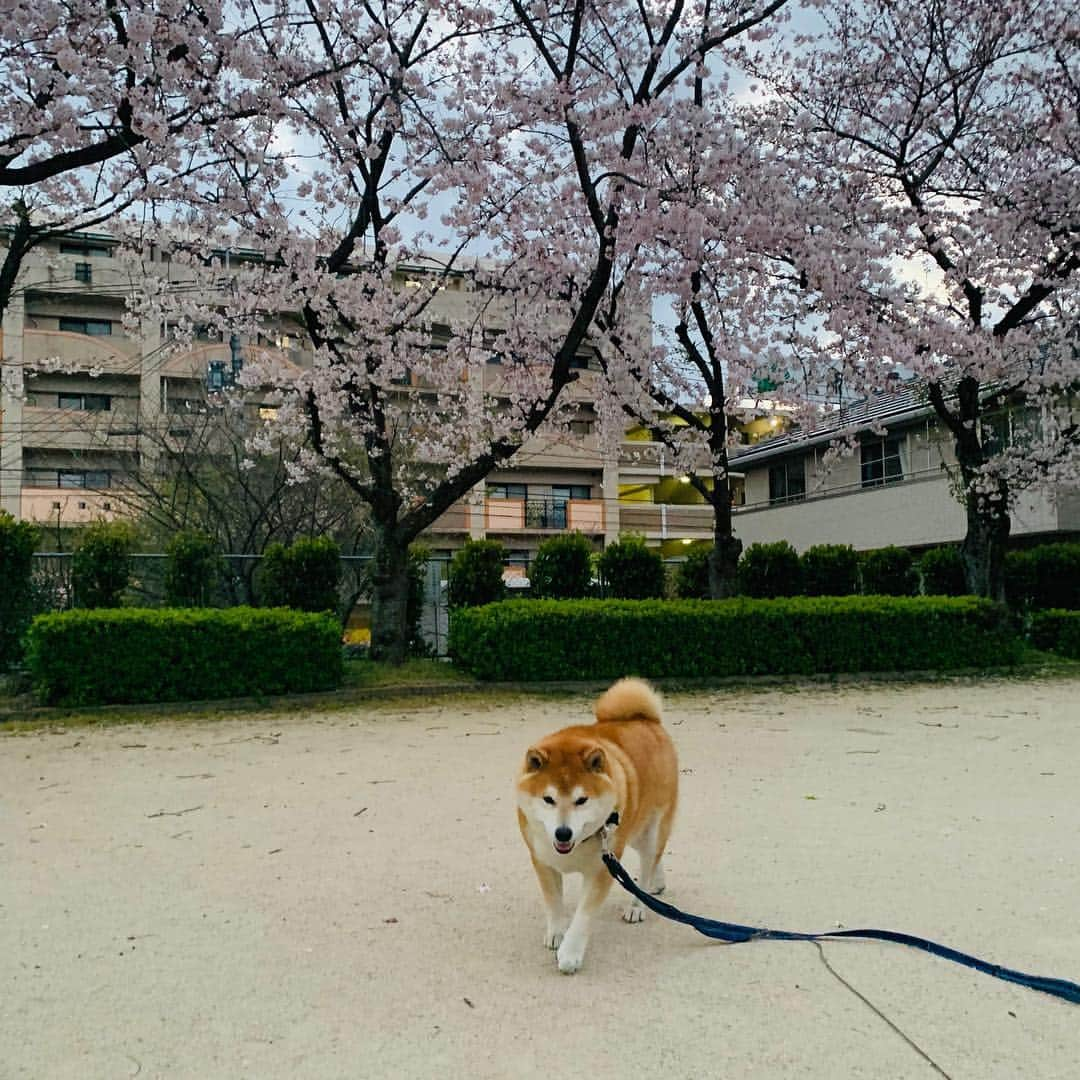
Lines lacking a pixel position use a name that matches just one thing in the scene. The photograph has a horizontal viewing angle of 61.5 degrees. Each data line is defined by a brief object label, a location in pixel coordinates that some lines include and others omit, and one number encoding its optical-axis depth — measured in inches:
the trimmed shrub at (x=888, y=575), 610.2
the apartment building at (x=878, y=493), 804.0
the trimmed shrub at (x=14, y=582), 385.1
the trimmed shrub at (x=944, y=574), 597.9
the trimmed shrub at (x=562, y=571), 519.5
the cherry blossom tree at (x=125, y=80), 246.7
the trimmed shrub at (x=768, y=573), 573.0
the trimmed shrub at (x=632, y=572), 530.9
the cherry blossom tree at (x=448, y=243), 379.9
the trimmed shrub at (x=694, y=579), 578.9
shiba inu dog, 107.9
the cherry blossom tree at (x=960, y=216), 481.1
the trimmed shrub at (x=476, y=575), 498.0
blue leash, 110.1
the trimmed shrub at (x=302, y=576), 454.0
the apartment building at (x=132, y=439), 779.4
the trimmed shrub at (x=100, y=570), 422.3
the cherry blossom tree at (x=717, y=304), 418.3
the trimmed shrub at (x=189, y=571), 442.0
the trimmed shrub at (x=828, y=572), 581.6
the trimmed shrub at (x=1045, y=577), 601.6
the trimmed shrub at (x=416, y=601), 486.9
